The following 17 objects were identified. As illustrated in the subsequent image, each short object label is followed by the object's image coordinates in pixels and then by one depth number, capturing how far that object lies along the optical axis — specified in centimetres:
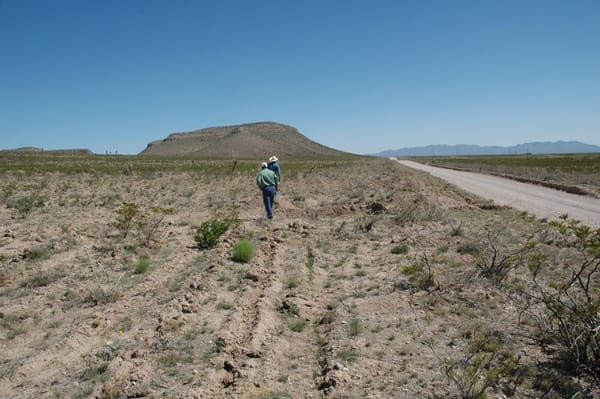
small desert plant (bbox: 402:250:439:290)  610
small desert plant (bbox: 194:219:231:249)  912
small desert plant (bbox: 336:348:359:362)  420
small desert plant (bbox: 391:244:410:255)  839
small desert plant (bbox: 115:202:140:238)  985
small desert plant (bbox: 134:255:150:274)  713
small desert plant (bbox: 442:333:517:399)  338
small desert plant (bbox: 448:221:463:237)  966
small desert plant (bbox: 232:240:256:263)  782
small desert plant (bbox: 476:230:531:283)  622
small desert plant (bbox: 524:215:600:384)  376
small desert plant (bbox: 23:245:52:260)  775
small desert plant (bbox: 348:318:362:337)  481
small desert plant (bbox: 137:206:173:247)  914
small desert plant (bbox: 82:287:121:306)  575
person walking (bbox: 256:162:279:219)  1148
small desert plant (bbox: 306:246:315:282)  728
